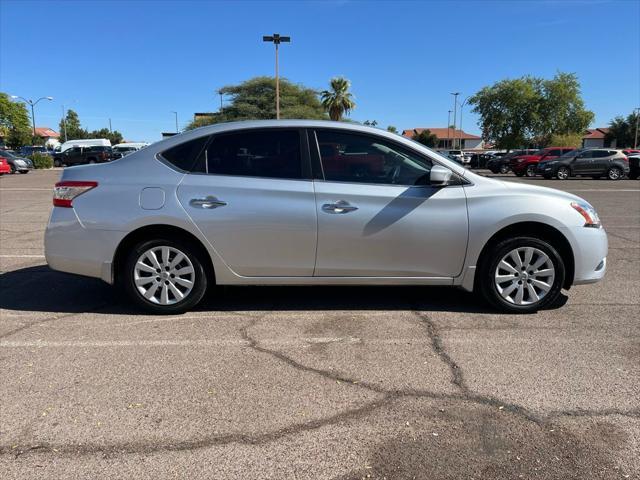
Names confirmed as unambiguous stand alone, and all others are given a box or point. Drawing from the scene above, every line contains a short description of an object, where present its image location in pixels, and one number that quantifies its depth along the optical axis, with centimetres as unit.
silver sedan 456
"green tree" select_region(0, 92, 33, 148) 6856
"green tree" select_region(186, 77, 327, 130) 5041
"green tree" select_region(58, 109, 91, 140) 10547
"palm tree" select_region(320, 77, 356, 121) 6781
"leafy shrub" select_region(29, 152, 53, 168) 4075
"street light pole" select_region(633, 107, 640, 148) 8192
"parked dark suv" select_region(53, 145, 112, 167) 4341
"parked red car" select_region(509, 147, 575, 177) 2993
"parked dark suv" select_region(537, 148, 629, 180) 2606
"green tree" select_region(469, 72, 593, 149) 5775
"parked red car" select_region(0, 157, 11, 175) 2857
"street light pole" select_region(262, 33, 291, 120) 2969
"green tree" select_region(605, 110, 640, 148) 9069
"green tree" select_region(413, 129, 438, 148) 9738
